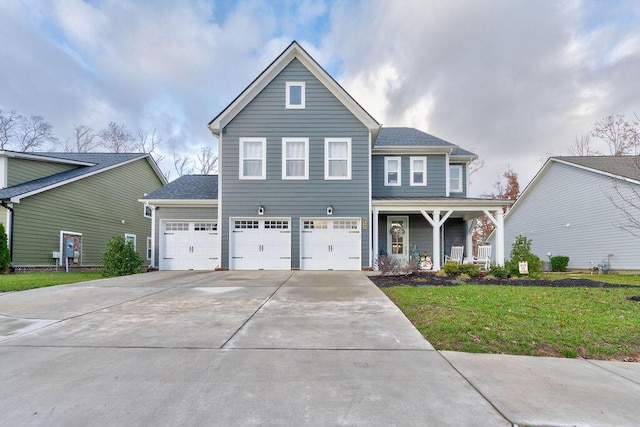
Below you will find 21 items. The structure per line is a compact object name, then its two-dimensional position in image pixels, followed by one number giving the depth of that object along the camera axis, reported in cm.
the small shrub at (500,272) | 1049
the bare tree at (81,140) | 3281
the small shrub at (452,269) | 1082
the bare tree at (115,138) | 3306
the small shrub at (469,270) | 1078
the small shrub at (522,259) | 1073
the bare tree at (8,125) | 2895
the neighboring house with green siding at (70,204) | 1388
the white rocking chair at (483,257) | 1417
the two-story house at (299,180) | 1350
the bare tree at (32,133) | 2995
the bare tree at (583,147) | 2622
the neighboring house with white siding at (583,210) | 1455
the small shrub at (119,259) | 1190
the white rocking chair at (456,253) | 1506
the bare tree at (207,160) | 3397
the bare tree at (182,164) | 3525
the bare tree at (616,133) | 2262
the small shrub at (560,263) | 1703
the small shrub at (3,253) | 1250
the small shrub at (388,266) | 1082
